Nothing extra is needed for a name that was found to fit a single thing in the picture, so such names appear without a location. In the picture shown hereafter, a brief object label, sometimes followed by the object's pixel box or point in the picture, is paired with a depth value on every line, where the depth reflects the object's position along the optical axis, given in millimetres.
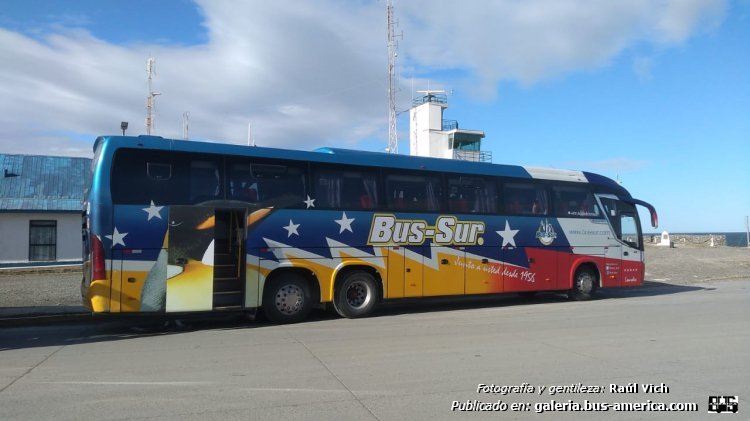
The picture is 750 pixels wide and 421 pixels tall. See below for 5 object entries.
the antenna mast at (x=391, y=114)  39041
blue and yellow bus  10055
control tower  49250
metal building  23562
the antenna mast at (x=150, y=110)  38219
